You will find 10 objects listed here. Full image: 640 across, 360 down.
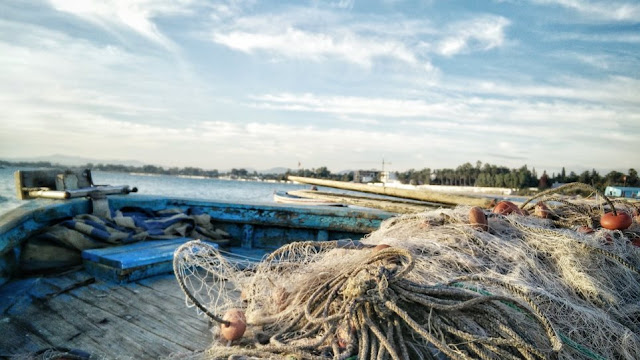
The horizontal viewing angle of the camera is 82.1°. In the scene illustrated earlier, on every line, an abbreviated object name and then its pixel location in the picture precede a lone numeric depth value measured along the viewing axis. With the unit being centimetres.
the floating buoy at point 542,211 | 340
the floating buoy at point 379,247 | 218
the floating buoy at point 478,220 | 270
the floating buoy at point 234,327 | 200
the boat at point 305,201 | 956
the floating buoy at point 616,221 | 293
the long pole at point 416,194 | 661
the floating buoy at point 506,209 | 327
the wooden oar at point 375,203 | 630
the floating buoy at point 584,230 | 282
